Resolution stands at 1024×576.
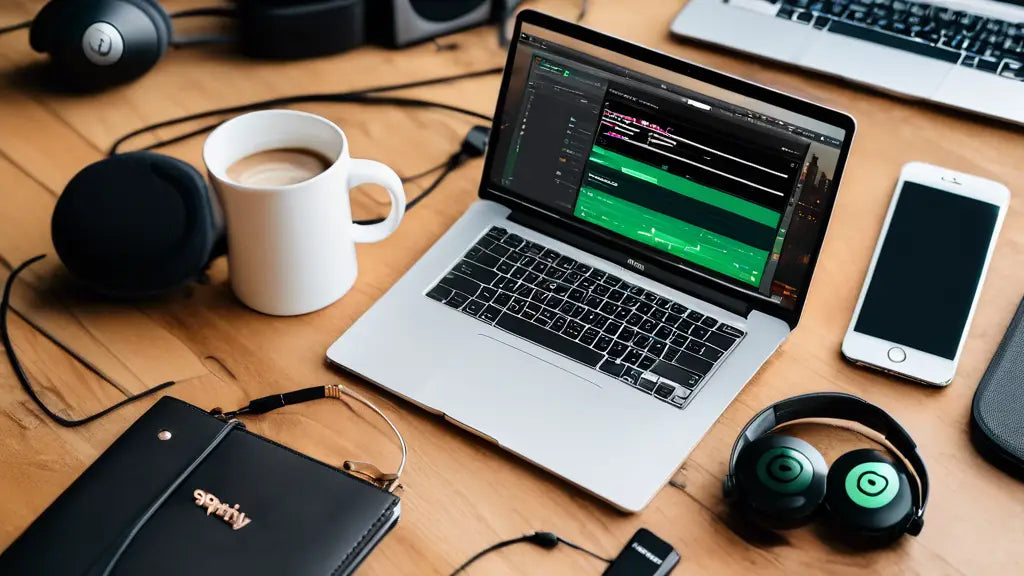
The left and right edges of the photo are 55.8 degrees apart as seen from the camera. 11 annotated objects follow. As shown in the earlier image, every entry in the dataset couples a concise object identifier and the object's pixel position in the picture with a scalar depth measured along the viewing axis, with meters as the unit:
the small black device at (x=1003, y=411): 0.77
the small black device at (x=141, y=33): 1.05
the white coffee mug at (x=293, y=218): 0.80
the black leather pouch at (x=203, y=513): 0.67
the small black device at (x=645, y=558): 0.70
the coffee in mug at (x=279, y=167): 0.85
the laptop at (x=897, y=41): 1.09
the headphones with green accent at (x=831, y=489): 0.70
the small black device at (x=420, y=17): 1.16
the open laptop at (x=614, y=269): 0.79
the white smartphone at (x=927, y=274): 0.85
